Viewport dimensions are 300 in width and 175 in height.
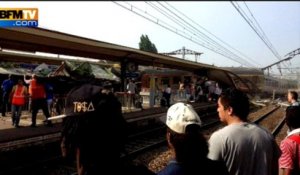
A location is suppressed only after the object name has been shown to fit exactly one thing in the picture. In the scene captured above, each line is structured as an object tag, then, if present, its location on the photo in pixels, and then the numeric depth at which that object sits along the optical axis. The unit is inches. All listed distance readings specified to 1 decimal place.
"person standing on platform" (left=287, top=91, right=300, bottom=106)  275.4
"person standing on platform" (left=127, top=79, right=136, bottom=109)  873.5
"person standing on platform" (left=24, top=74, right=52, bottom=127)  521.7
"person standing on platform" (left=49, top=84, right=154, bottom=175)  86.4
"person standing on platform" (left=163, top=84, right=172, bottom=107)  1009.8
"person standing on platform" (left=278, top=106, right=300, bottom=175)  152.9
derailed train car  2110.0
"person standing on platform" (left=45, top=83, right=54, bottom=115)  609.8
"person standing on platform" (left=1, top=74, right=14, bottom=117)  639.8
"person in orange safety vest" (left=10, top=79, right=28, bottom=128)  517.7
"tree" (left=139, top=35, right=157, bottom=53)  4112.0
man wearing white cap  92.7
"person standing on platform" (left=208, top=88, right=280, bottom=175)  125.3
